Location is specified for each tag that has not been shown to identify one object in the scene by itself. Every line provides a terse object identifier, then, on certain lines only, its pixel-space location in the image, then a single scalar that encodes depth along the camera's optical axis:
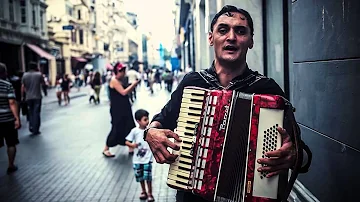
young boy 5.76
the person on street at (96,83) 21.83
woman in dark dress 8.52
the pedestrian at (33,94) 12.09
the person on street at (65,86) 22.60
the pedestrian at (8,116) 7.29
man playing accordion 2.64
